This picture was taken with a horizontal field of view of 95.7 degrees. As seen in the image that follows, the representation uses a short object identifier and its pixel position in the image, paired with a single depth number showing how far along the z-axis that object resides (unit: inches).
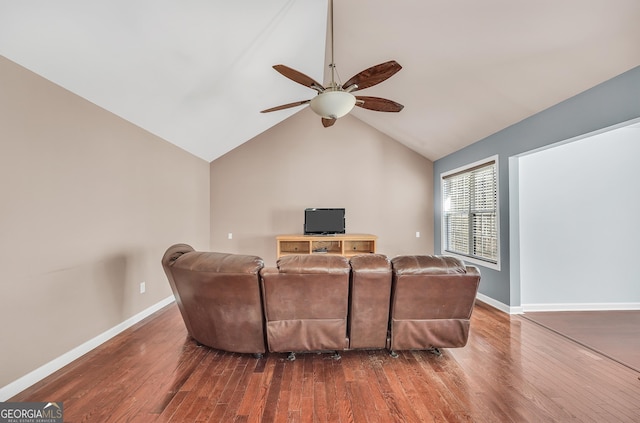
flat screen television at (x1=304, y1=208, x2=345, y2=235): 215.5
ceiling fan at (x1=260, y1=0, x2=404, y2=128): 94.7
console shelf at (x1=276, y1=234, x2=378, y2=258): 207.6
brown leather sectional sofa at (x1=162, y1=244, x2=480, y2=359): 88.8
